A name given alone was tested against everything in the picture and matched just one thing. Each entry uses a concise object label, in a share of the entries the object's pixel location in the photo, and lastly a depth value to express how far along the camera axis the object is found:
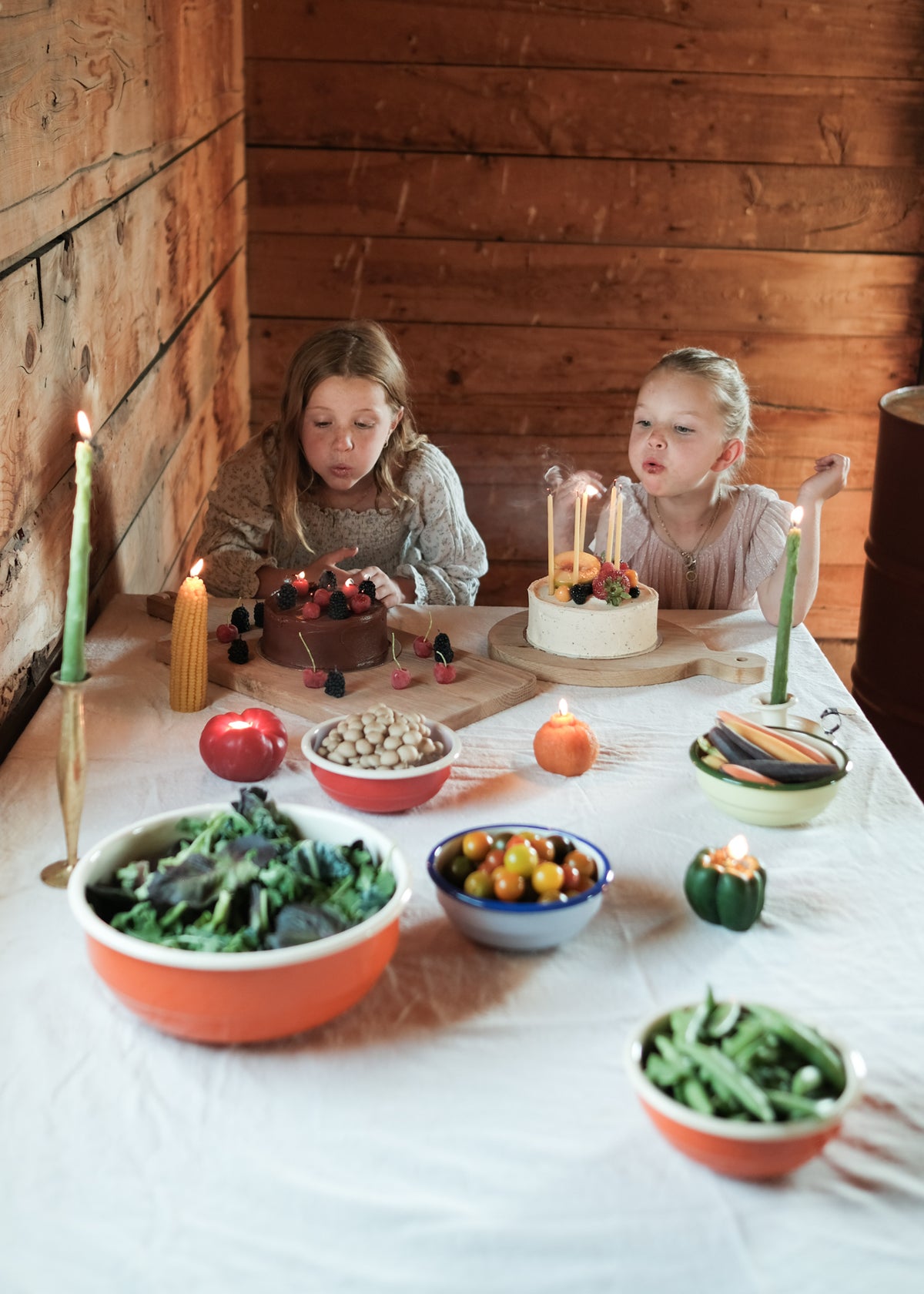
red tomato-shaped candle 1.27
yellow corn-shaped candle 1.45
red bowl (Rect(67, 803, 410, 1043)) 0.82
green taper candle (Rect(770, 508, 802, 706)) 1.33
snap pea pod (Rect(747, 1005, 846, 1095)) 0.77
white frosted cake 1.62
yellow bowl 1.19
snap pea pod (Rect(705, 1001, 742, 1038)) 0.80
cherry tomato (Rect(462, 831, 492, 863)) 1.03
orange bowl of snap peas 0.73
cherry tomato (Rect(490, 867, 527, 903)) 0.98
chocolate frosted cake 1.55
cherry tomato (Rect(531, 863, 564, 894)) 0.98
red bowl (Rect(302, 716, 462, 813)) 1.19
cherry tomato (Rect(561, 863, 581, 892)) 1.00
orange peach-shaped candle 1.31
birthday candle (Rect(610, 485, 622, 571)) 1.67
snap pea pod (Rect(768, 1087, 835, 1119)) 0.73
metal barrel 2.42
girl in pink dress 2.03
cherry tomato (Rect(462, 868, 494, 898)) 0.99
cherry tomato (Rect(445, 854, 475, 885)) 1.02
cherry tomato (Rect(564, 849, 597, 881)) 1.02
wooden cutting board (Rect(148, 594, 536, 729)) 1.46
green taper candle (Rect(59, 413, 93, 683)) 0.97
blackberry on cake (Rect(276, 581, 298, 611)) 1.60
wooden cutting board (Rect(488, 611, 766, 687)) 1.59
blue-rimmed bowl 0.96
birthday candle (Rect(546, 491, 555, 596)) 1.67
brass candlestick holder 1.01
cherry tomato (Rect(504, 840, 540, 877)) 0.99
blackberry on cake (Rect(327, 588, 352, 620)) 1.55
